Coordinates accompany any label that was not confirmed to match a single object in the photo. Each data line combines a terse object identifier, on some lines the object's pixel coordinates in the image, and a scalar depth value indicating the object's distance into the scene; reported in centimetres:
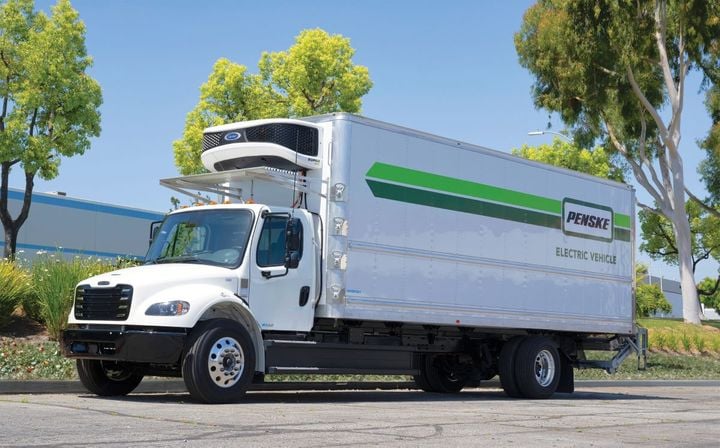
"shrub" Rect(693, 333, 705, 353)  3362
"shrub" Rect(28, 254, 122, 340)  1736
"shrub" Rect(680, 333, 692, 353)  3322
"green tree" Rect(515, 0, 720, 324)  3756
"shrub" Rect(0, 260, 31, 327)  1790
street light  4075
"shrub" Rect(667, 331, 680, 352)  3284
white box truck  1214
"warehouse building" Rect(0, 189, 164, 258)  4128
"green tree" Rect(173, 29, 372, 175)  4247
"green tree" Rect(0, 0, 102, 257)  3553
